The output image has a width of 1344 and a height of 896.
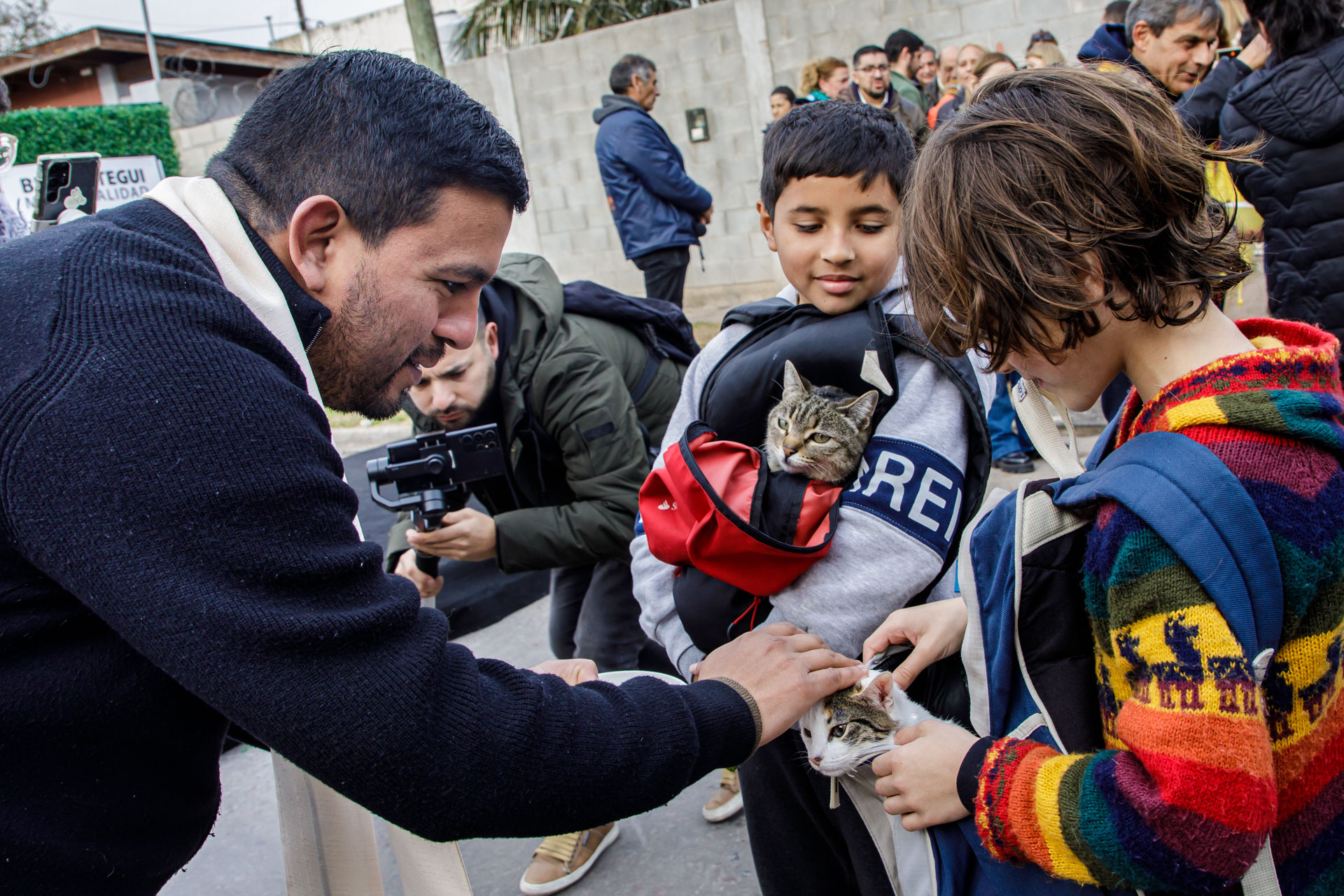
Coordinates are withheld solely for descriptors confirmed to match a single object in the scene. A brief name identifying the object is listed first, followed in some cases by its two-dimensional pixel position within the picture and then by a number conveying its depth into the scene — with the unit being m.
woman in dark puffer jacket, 3.12
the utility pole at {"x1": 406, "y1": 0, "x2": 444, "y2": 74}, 8.15
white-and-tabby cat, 1.47
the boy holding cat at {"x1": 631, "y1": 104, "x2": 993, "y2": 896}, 1.56
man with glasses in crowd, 6.21
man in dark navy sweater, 0.97
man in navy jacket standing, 6.52
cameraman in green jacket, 2.65
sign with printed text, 7.98
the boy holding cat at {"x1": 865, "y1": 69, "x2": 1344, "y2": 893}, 0.99
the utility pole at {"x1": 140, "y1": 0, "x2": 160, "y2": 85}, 17.23
